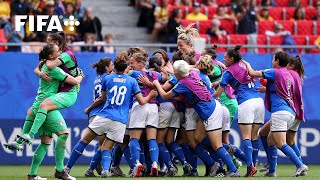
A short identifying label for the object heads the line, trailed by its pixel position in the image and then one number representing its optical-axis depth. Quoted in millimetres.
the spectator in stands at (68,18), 23984
